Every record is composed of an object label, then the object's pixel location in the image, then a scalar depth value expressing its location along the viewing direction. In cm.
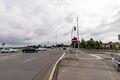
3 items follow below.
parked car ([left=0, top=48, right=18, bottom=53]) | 2494
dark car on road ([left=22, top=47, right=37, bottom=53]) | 2502
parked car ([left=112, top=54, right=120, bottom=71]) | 541
